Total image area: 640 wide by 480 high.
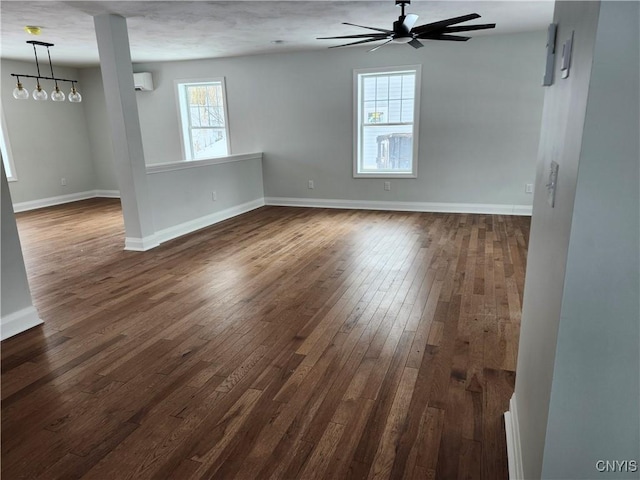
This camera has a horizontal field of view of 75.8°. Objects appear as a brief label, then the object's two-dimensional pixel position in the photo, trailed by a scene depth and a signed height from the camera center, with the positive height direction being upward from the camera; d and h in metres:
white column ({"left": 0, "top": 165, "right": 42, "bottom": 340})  2.63 -0.90
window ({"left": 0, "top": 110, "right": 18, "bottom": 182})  6.88 -0.19
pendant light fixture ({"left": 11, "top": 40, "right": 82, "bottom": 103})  5.38 +0.64
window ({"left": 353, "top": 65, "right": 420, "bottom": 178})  6.23 +0.19
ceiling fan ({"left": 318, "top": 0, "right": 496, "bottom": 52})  3.43 +0.89
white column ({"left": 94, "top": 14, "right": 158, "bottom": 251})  4.26 +0.10
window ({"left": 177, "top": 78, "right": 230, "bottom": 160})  7.32 +0.34
